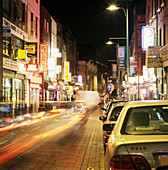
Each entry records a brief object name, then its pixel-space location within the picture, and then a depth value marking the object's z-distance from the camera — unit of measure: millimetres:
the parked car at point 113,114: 9820
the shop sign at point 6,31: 28312
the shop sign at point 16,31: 29669
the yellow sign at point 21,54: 32719
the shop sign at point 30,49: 35850
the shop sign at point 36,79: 40000
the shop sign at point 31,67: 36531
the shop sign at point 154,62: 26953
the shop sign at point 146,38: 30812
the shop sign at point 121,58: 36194
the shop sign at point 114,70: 66562
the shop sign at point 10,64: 29638
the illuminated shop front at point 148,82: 35991
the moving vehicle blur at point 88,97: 54744
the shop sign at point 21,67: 34188
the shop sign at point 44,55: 42094
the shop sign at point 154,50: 24922
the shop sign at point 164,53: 27070
